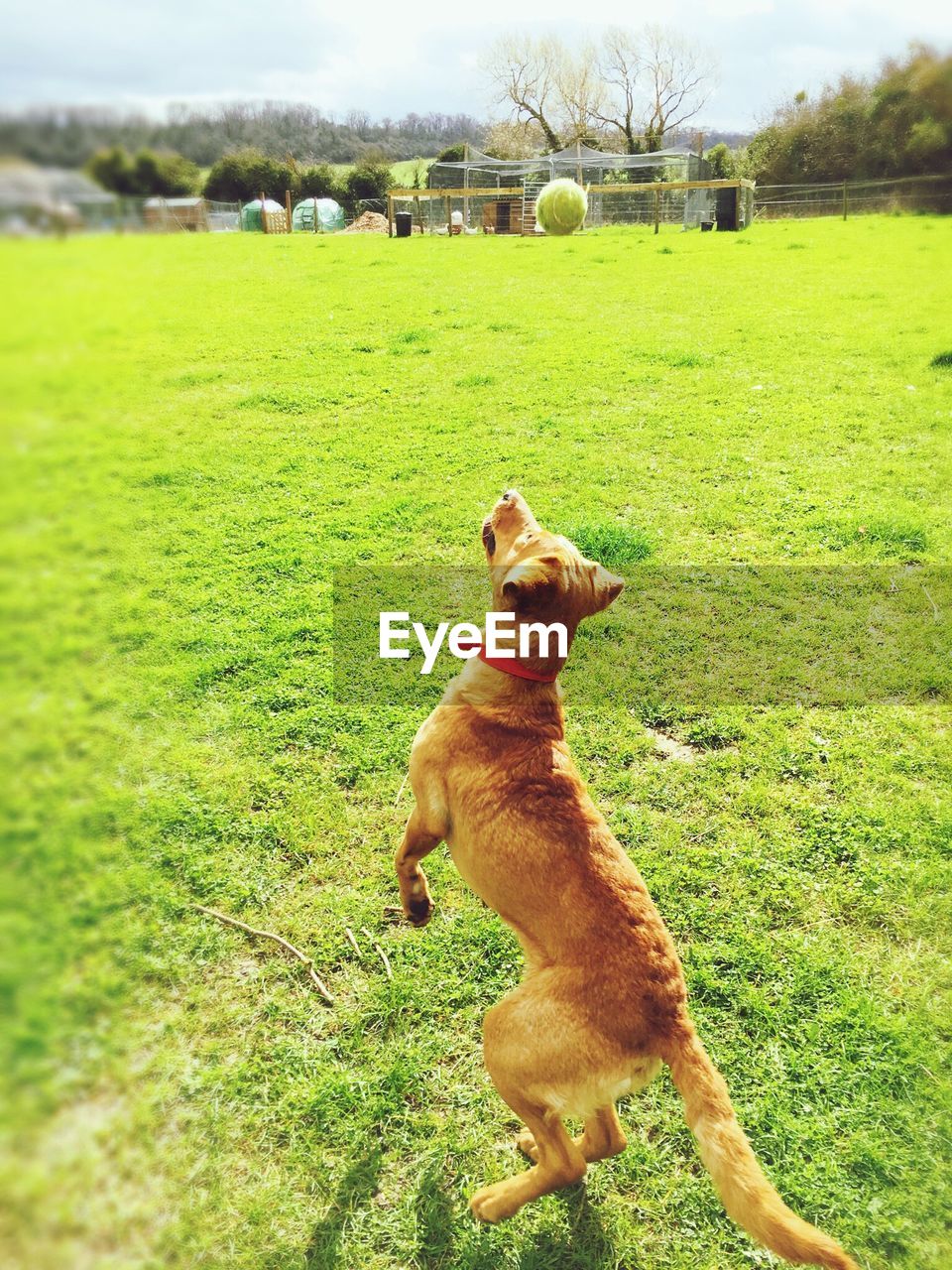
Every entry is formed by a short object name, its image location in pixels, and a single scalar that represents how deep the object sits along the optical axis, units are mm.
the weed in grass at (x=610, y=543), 4770
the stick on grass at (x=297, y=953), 2629
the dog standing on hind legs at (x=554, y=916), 1707
